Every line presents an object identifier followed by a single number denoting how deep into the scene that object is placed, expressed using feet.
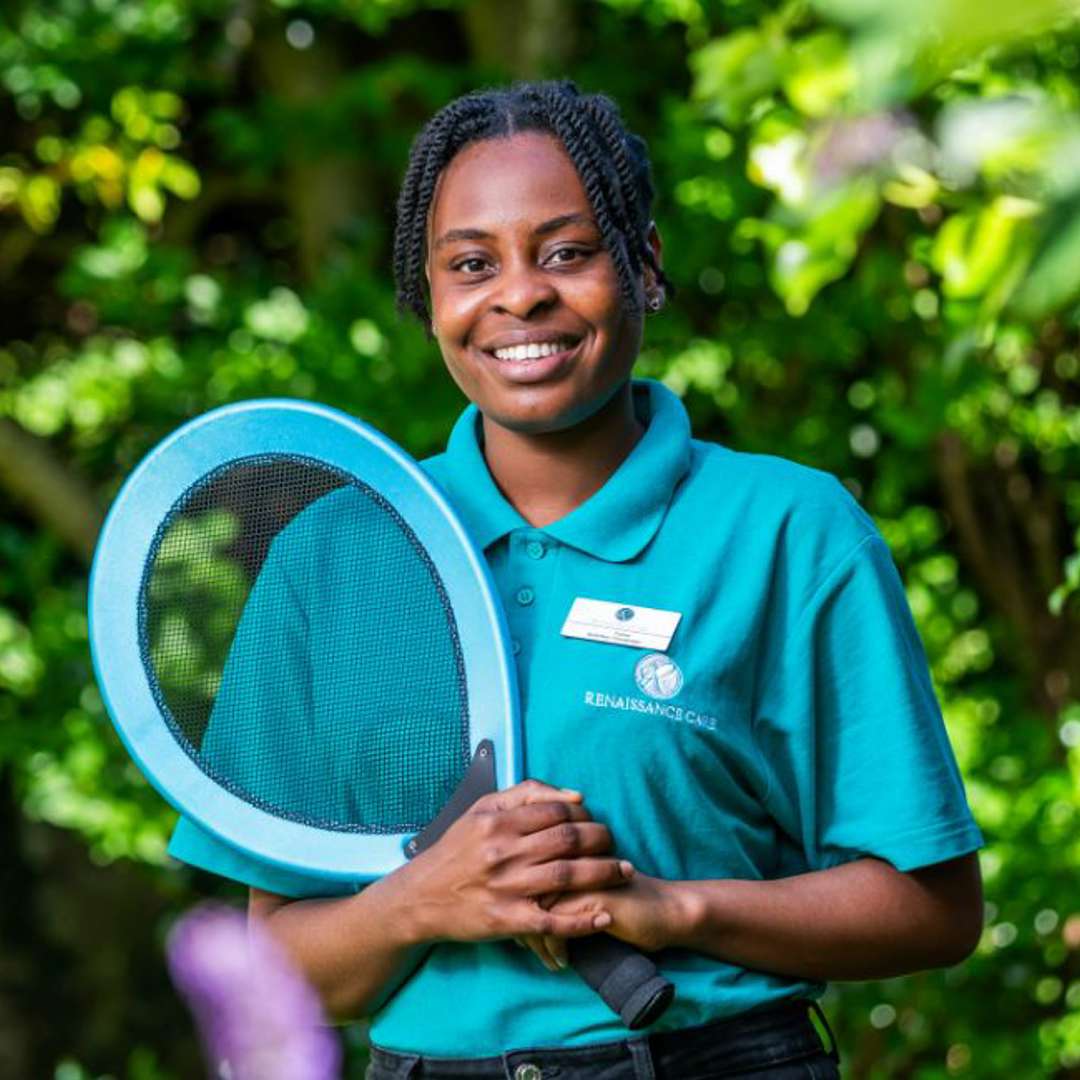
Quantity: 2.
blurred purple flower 9.35
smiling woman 8.91
